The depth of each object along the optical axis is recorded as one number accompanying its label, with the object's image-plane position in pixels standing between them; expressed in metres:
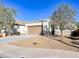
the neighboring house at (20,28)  14.41
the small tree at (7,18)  10.86
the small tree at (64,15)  9.64
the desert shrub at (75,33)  12.71
